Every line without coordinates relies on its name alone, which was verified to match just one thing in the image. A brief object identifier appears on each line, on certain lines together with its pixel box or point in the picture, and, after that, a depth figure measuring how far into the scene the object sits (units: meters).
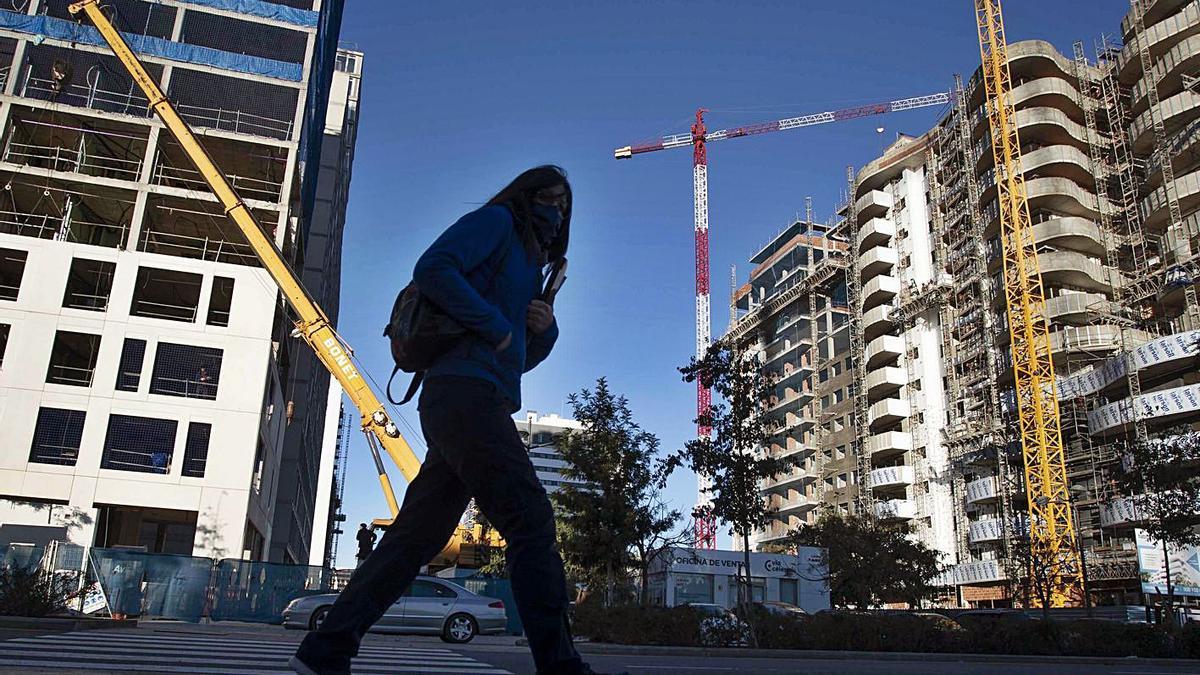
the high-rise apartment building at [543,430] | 174.50
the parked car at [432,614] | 15.22
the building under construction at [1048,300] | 48.41
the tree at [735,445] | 21.70
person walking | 2.80
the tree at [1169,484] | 24.03
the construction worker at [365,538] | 19.22
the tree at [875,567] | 40.31
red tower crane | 102.50
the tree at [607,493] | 27.11
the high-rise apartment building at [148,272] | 31.73
